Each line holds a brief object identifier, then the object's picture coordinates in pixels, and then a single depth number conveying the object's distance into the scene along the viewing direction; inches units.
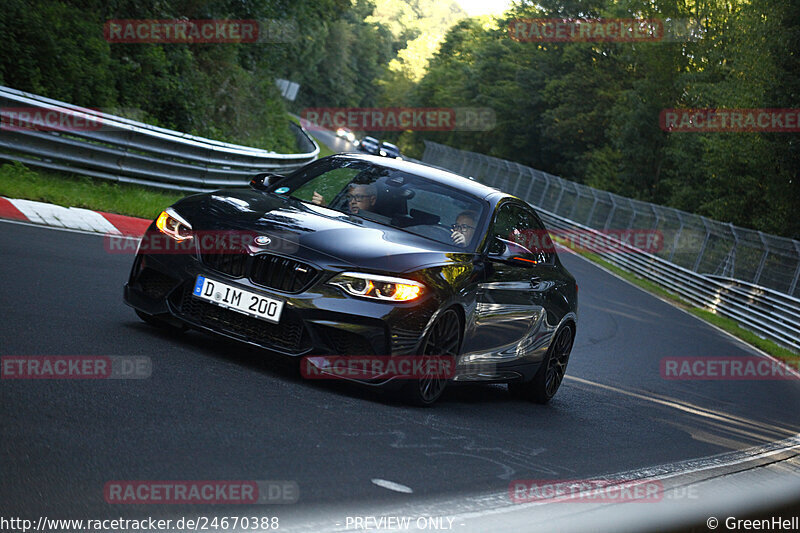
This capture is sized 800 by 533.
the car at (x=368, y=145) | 3027.1
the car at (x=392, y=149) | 2701.0
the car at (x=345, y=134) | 3878.0
